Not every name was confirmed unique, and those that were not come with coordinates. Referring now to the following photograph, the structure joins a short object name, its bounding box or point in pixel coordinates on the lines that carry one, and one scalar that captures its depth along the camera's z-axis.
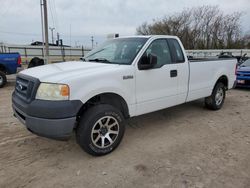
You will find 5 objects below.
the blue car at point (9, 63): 9.20
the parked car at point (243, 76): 8.65
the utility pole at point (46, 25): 15.37
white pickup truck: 2.80
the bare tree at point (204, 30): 32.66
